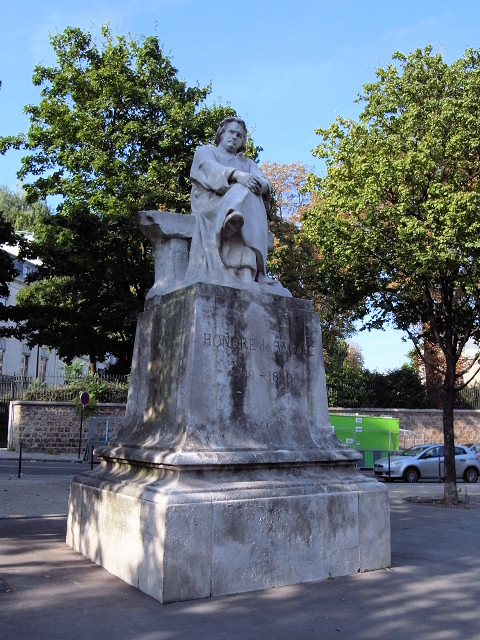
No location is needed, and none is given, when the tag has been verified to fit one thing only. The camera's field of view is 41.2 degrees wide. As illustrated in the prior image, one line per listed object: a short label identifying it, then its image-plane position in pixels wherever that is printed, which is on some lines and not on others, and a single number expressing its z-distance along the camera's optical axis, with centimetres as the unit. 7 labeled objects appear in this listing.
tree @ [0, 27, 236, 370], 2275
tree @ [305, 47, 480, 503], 1316
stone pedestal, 488
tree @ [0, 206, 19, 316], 1947
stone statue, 624
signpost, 2369
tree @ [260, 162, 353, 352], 2434
